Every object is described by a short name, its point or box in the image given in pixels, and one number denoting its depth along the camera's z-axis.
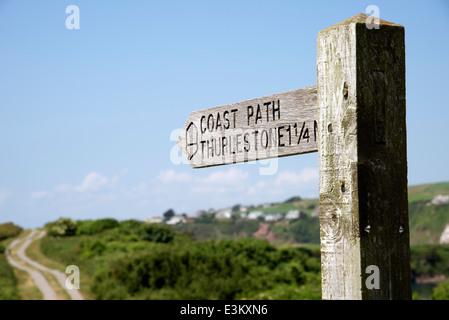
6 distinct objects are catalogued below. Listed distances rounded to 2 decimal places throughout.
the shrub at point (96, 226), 27.27
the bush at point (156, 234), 23.67
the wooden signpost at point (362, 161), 2.10
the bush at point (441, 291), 10.18
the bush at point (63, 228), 28.70
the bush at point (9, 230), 32.44
